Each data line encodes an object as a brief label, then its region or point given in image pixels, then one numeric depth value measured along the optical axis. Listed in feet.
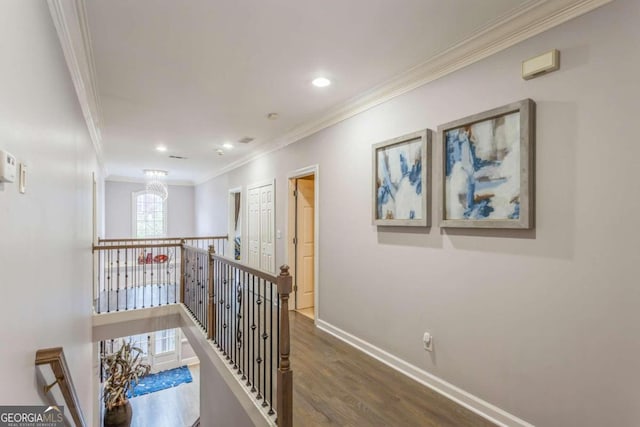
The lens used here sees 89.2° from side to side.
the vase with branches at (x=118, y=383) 18.62
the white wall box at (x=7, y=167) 3.43
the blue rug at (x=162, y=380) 26.78
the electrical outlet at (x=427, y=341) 8.62
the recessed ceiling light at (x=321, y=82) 9.72
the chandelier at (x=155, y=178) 22.60
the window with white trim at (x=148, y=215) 31.42
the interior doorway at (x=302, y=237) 15.67
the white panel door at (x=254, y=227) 19.04
